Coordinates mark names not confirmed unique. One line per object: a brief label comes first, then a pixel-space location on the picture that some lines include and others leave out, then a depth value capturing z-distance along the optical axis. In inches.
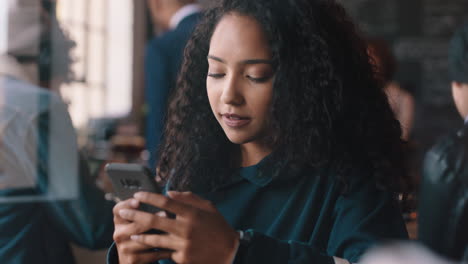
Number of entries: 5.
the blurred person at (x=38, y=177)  64.2
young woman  50.8
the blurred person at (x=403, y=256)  29.7
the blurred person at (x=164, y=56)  104.7
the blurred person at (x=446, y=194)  55.8
